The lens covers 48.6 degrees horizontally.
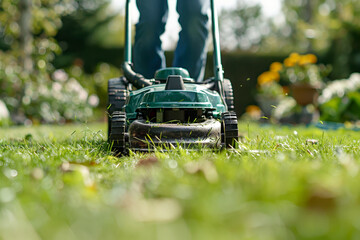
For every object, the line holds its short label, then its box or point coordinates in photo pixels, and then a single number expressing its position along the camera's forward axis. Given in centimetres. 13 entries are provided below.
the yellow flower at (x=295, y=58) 728
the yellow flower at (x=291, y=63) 730
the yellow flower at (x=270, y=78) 814
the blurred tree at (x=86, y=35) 1143
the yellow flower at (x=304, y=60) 706
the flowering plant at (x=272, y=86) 790
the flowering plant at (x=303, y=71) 691
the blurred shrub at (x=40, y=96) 702
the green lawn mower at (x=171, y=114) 208
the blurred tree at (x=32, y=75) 711
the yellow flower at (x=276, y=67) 790
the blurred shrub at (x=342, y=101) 546
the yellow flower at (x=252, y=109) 937
